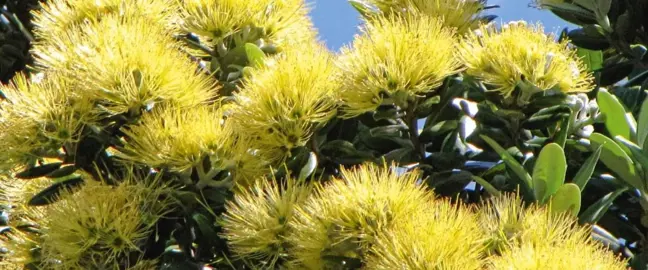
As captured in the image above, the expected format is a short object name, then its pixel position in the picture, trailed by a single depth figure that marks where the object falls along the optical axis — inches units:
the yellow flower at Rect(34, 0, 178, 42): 141.1
